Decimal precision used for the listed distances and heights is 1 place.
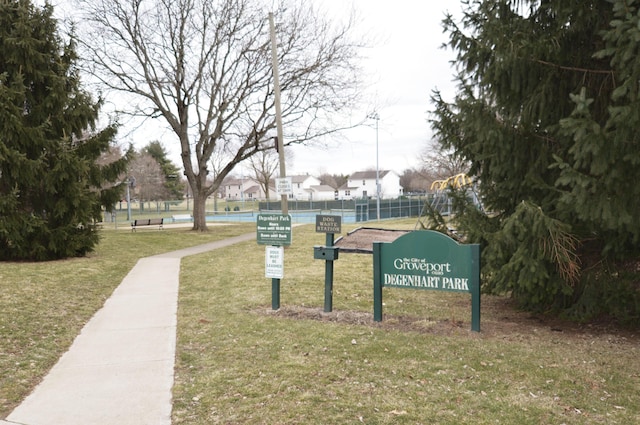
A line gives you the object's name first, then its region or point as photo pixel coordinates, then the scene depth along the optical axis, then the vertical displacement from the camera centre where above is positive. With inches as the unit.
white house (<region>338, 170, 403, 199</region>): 4343.0 +167.0
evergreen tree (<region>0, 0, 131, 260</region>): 535.2 +65.8
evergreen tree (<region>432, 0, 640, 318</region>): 205.8 +25.1
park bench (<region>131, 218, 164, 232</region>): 1139.3 -37.9
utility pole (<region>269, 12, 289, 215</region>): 673.6 +120.3
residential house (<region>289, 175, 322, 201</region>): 4682.3 +191.0
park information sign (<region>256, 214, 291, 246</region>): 297.7 -14.4
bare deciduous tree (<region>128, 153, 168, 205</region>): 2728.8 +148.4
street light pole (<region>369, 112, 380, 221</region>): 951.6 +159.3
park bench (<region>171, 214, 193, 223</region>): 1930.1 -48.3
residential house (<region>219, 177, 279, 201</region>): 5054.1 +153.6
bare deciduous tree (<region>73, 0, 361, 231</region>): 922.7 +245.9
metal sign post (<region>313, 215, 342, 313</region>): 297.3 -31.4
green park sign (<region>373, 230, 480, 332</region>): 246.8 -30.3
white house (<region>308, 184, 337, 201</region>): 4714.6 +116.5
